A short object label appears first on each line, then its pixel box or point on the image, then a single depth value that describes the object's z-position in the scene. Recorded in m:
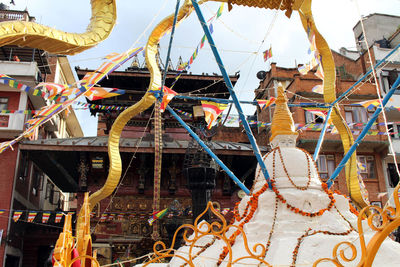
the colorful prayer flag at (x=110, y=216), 15.34
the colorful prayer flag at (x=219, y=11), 8.91
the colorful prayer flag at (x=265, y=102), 10.53
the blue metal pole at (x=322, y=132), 8.07
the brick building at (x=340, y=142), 22.38
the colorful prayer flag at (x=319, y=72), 9.56
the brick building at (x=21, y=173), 17.31
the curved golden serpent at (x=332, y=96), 7.68
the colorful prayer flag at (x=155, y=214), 9.91
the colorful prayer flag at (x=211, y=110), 10.66
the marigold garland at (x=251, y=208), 6.23
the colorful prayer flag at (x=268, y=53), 11.27
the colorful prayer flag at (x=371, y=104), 10.86
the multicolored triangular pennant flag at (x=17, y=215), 15.34
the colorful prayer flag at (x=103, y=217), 15.29
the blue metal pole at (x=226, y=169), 7.79
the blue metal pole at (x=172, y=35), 7.12
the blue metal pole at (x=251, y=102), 8.79
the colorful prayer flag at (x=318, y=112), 11.63
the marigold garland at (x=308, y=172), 6.67
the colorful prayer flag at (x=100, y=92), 9.18
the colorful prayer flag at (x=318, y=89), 11.51
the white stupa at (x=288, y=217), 5.29
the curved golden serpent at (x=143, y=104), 7.06
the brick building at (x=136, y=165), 15.99
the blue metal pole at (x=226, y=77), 6.32
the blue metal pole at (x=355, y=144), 6.66
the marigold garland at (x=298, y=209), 6.27
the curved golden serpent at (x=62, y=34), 3.38
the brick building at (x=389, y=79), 23.86
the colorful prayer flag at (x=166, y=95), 8.66
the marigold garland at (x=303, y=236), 5.13
